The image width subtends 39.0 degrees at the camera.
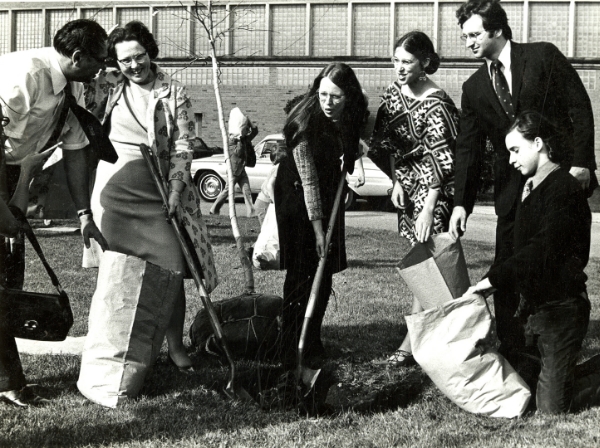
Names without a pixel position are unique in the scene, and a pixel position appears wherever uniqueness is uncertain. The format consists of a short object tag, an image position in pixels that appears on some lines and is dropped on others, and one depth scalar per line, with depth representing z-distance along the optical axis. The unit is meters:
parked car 18.39
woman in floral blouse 4.75
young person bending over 4.09
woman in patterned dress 4.82
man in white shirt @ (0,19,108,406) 3.98
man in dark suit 4.35
